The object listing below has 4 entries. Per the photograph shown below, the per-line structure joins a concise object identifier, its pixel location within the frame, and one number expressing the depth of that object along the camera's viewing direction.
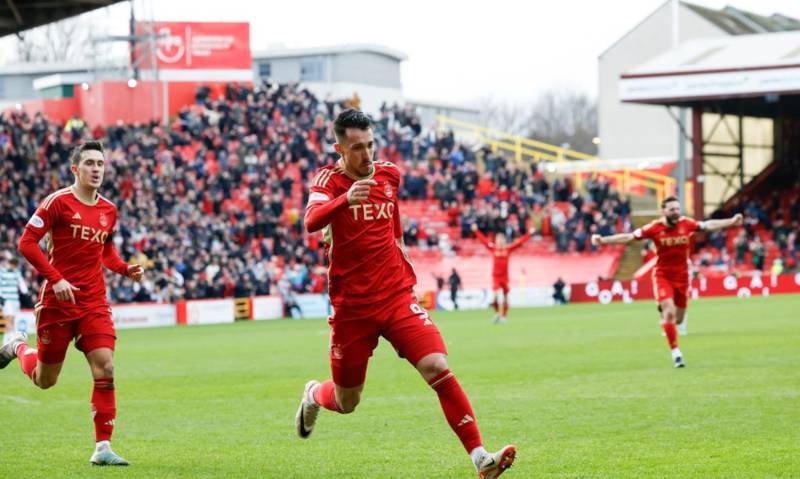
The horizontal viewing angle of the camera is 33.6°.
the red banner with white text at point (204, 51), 64.19
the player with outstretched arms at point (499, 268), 36.59
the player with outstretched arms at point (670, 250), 20.34
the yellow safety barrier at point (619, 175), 63.84
